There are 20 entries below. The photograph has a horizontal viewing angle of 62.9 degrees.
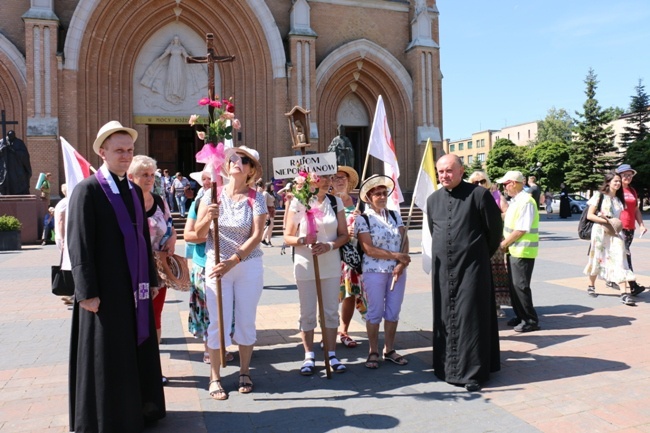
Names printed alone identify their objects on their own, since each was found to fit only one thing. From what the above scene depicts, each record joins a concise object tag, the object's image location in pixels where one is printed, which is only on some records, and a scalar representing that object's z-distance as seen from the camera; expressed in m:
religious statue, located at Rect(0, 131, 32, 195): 18.48
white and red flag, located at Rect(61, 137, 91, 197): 4.80
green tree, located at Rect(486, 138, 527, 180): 50.24
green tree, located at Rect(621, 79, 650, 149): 43.54
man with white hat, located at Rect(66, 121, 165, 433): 3.54
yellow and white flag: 6.48
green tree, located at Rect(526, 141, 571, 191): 44.84
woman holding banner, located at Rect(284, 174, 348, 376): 5.13
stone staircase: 19.67
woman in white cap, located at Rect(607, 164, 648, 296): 8.27
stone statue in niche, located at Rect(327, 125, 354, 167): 22.75
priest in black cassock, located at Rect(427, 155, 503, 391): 4.79
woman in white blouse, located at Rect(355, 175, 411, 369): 5.40
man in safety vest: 6.62
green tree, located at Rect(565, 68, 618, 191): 44.28
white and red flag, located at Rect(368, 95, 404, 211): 6.54
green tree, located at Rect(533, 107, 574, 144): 70.81
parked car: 36.52
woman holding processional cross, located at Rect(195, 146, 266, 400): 4.64
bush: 16.11
